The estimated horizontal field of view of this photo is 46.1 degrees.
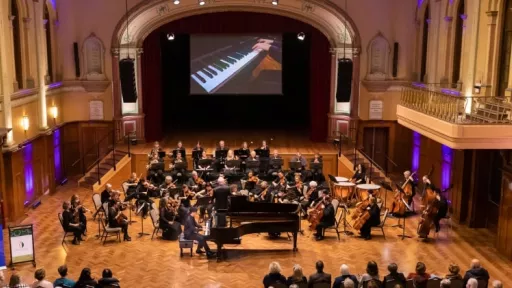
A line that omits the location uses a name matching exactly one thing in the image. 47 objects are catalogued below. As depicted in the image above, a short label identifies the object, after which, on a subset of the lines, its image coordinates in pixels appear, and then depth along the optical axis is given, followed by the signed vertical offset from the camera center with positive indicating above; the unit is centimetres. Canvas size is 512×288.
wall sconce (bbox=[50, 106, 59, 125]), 2000 -181
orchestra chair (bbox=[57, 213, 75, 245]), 1403 -426
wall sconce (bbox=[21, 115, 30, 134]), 1692 -182
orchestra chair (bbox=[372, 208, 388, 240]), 1470 -403
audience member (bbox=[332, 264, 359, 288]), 984 -355
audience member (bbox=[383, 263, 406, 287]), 971 -347
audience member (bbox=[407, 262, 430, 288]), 950 -347
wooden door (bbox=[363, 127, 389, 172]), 2223 -305
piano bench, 1325 -402
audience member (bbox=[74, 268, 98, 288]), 964 -354
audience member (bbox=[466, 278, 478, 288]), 873 -320
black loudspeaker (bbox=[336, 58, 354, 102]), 2072 -70
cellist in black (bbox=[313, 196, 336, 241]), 1436 -370
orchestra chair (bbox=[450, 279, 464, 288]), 964 -353
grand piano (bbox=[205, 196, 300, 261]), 1288 -359
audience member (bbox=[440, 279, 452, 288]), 872 -321
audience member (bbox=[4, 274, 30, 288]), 933 -344
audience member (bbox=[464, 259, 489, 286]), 1012 -356
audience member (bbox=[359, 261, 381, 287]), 972 -342
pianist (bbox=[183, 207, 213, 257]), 1316 -377
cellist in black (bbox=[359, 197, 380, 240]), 1450 -377
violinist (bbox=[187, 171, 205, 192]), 1602 -335
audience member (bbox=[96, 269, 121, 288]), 976 -358
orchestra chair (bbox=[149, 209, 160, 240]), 1430 -381
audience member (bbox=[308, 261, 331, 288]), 989 -357
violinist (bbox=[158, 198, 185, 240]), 1416 -379
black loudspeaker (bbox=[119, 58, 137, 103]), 2083 -75
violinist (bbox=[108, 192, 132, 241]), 1407 -364
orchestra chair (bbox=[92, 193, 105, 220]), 1517 -359
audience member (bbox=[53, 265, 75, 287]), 980 -362
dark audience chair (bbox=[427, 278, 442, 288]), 962 -351
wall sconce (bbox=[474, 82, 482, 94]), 1510 -67
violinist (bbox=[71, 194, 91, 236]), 1417 -355
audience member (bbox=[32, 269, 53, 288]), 948 -352
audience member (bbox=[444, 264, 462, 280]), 971 -341
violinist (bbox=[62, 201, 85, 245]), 1398 -379
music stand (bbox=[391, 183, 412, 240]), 1488 -424
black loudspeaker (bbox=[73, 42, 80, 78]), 2122 -7
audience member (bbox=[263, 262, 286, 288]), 1007 -362
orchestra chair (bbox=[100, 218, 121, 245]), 1408 -404
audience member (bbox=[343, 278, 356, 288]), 891 -329
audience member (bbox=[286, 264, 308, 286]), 984 -355
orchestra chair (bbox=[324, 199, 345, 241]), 1461 -366
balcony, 1291 -134
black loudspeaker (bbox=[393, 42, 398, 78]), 2141 +0
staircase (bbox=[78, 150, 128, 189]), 1962 -369
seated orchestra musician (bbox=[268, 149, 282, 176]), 1788 -324
